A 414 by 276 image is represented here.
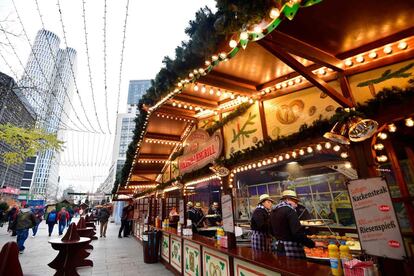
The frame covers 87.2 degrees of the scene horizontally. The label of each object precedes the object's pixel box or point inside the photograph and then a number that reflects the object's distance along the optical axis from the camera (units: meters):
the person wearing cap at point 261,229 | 4.38
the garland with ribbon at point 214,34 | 1.83
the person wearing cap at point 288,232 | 3.43
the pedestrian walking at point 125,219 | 13.71
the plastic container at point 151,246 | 7.32
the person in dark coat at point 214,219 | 10.04
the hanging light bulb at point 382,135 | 2.89
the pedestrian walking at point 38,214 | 13.45
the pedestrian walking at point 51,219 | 13.76
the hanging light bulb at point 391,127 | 2.79
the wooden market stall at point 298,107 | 2.54
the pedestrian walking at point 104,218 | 13.63
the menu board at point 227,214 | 3.93
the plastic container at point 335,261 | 2.28
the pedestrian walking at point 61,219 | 14.34
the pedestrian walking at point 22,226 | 8.78
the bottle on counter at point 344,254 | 2.25
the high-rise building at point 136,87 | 95.62
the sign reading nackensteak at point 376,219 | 2.21
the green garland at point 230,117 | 4.97
